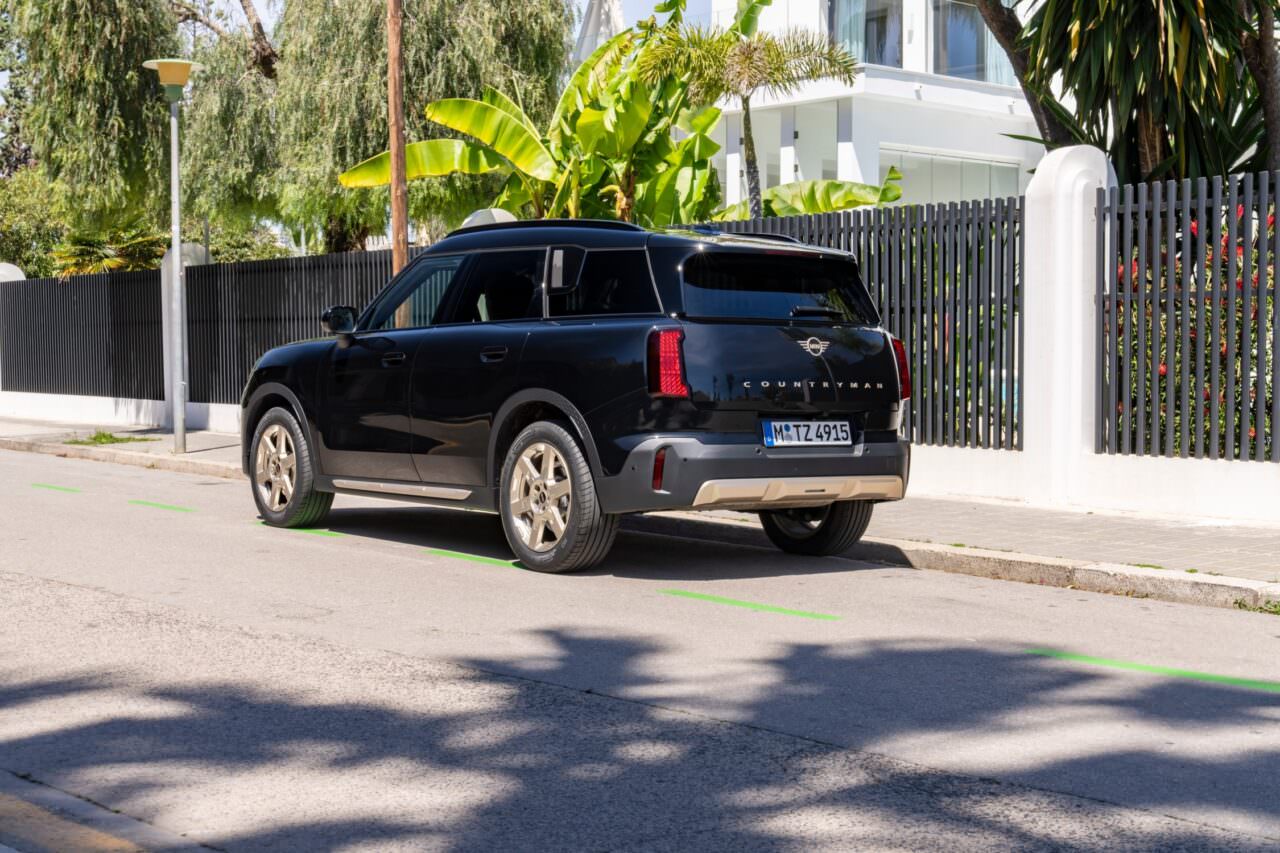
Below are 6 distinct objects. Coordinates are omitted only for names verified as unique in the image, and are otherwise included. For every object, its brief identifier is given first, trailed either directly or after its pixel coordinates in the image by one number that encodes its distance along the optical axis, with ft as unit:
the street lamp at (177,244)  60.23
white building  88.79
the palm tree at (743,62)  63.10
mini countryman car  28.78
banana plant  63.10
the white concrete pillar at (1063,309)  40.27
